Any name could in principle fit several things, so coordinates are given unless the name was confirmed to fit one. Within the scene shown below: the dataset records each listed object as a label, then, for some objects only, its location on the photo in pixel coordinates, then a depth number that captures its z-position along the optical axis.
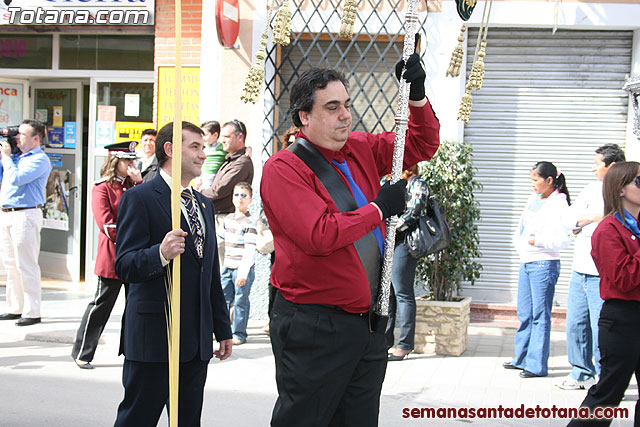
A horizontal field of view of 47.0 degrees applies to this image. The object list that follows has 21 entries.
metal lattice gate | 8.53
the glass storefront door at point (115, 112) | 9.90
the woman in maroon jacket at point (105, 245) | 6.35
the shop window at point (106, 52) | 9.88
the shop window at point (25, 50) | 10.20
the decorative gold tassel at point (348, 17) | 3.93
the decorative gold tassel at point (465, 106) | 4.14
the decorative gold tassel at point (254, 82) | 5.90
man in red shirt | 2.96
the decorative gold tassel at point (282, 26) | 4.85
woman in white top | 6.32
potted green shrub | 7.21
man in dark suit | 3.53
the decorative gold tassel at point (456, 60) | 3.91
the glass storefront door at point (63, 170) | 10.35
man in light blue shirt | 7.86
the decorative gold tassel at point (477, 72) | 4.09
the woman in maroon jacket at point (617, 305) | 4.18
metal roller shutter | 8.48
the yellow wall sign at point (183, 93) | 9.34
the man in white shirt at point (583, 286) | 5.93
